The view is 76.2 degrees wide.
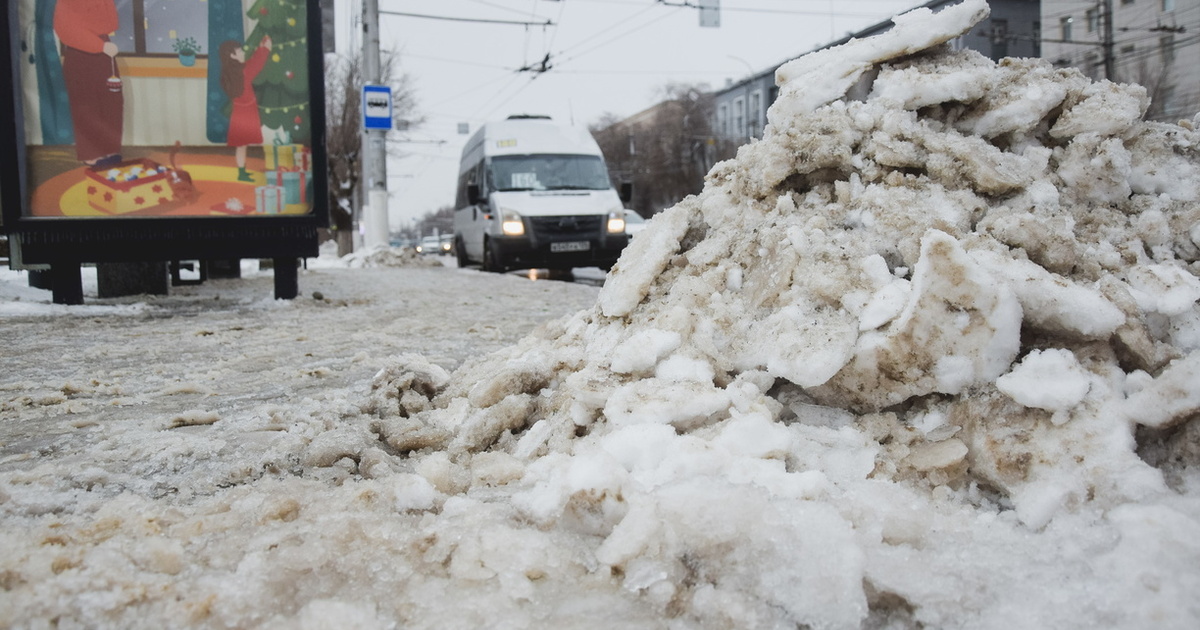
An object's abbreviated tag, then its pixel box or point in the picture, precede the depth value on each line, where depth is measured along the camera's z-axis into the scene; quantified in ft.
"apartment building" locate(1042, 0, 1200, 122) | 85.05
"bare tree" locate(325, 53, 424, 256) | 86.84
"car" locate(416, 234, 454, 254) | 157.52
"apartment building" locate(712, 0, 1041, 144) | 115.55
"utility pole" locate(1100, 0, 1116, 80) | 76.23
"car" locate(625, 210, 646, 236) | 62.48
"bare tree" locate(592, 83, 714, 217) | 159.25
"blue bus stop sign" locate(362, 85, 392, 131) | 48.37
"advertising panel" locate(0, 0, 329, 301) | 20.48
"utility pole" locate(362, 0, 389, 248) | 53.52
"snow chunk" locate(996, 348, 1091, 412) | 6.00
